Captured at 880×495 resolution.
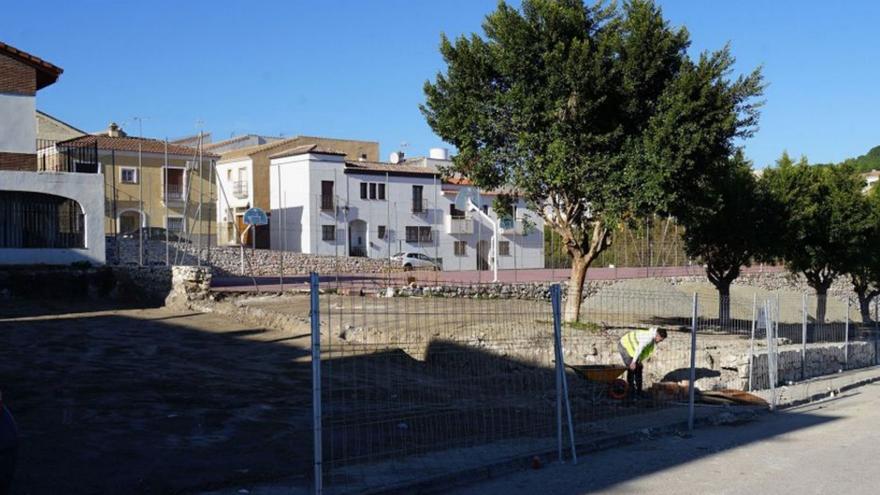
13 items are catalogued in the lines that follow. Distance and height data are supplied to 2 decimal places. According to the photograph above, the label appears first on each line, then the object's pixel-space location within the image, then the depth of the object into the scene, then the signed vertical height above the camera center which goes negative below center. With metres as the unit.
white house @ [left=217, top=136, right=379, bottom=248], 57.03 +3.48
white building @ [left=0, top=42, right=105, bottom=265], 25.89 +1.13
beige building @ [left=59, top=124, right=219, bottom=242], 49.56 +2.92
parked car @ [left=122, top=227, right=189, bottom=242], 40.76 -0.09
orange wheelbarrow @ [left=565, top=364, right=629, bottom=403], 13.14 -2.30
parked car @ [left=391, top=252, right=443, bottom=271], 51.06 -1.75
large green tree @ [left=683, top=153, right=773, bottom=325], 26.12 +0.16
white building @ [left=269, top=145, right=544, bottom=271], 54.69 +1.24
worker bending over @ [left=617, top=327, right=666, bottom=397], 13.02 -1.80
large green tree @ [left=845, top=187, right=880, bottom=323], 29.25 -0.52
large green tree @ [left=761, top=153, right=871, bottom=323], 27.34 +0.56
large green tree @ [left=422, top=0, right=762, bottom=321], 19.11 +2.88
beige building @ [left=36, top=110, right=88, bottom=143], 52.59 +6.41
